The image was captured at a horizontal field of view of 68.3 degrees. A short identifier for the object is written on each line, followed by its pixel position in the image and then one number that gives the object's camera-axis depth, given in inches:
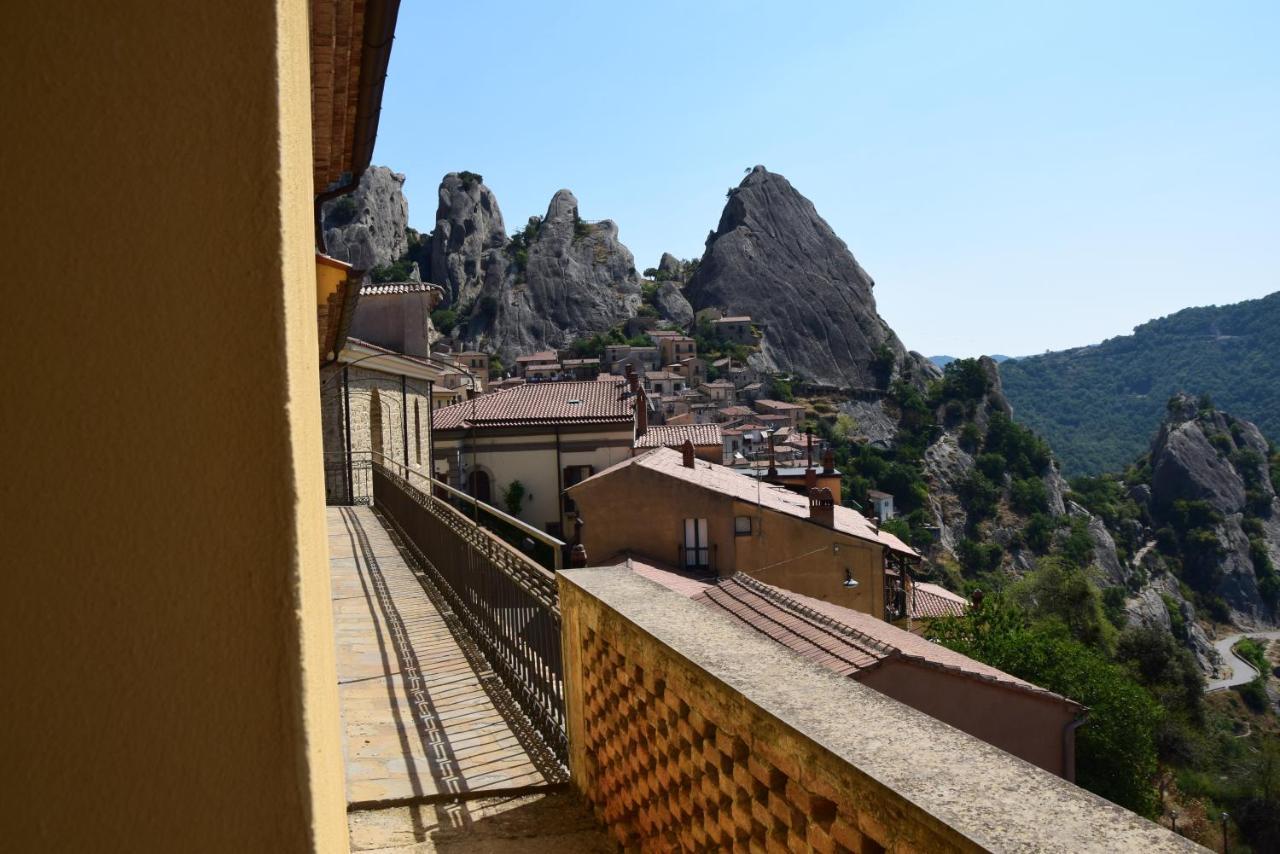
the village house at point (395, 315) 965.8
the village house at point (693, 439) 1518.2
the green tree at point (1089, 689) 979.3
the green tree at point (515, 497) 1328.7
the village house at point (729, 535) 903.1
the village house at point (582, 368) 3772.1
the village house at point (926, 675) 498.0
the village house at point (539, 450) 1336.1
